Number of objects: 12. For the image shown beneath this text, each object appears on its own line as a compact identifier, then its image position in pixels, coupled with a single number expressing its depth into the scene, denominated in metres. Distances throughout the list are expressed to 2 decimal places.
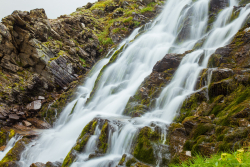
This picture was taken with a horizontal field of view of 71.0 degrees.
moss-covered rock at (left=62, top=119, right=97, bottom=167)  6.90
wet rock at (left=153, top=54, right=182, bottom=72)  10.42
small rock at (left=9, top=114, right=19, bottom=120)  11.84
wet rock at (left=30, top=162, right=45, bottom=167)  6.90
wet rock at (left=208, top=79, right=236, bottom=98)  6.51
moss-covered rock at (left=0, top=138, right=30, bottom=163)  7.82
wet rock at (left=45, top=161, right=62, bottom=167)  6.93
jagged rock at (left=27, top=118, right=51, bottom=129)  12.19
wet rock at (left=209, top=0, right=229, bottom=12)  15.53
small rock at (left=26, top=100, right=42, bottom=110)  13.35
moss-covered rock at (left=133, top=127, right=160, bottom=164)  5.88
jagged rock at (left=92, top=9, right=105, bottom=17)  27.14
